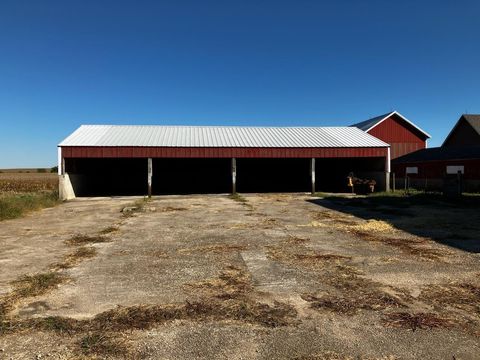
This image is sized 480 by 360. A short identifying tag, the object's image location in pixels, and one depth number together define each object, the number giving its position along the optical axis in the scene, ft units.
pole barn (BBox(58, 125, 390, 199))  100.17
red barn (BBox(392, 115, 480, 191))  98.58
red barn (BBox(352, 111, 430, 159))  149.28
